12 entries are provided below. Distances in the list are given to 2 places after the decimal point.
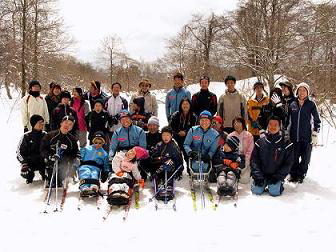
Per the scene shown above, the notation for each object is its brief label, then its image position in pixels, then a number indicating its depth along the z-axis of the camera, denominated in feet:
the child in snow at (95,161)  17.81
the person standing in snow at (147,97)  24.25
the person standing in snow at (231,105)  21.97
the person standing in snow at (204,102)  22.40
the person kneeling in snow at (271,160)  17.93
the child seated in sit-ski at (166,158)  18.43
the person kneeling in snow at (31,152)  19.34
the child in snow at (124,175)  15.87
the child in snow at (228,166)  17.28
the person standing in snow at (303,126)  19.47
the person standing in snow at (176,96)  23.40
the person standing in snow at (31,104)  22.12
